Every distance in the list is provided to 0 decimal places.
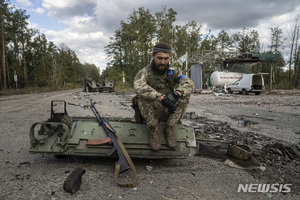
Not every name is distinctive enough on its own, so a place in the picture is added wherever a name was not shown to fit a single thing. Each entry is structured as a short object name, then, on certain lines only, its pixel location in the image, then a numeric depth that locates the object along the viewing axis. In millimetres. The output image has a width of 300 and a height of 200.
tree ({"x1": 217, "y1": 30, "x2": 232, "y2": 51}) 39841
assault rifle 2327
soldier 2752
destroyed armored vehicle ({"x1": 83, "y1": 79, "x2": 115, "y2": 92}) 22188
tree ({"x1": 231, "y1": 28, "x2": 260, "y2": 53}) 36719
